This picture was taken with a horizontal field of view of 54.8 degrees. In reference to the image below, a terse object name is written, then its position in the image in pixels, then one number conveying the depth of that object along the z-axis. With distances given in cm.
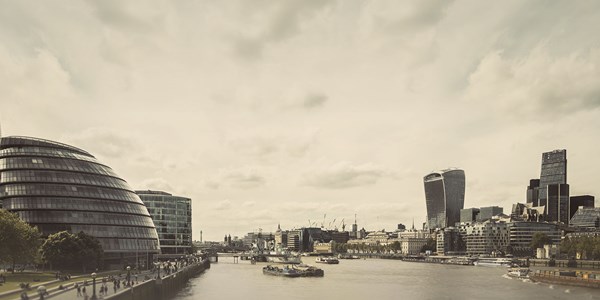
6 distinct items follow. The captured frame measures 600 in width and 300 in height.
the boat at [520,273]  14188
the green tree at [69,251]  9312
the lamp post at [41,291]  5056
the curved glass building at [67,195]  11406
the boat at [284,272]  15800
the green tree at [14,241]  7425
